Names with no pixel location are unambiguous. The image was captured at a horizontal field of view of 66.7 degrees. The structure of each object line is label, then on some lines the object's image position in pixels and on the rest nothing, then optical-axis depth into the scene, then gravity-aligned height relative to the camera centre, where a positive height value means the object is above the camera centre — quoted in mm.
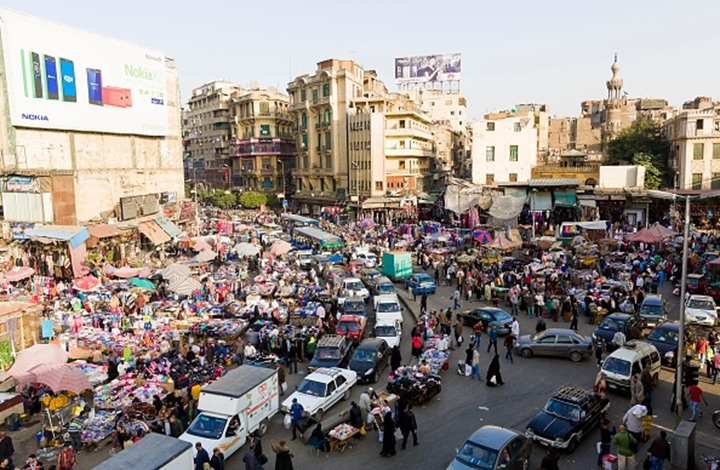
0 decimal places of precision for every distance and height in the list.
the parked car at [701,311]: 20109 -5289
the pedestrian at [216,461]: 11695 -5966
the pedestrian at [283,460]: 11477 -5868
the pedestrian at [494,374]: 16484 -6009
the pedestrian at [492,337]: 19122 -5730
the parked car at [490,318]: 21281 -5758
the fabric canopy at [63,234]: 31484 -2846
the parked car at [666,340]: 17188 -5541
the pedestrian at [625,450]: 11062 -5644
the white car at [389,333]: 19797 -5709
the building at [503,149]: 52469 +2353
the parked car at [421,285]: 28219 -5609
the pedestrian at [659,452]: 10867 -5592
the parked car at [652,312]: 20750 -5440
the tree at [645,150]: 50906 +2031
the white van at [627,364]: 15234 -5454
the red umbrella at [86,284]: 26359 -4844
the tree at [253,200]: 72688 -2657
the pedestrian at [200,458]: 11632 -5865
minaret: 76438 +8982
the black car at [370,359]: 17156 -5849
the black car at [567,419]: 12492 -5814
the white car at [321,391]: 14695 -5906
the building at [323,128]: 62062 +5905
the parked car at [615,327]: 18969 -5463
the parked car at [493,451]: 10648 -5489
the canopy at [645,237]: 32000 -3930
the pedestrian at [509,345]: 18562 -5790
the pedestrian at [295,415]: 13945 -5991
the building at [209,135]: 89188 +8058
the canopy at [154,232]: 40125 -3724
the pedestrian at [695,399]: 13602 -5713
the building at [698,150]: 46375 +1656
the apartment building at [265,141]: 76938 +5467
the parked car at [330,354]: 17812 -5806
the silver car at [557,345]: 18281 -5838
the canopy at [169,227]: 42388 -3540
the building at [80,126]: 35438 +4392
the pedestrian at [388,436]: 12633 -5987
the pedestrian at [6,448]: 12391 -5938
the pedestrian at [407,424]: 13086 -5925
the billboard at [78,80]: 35812 +7768
